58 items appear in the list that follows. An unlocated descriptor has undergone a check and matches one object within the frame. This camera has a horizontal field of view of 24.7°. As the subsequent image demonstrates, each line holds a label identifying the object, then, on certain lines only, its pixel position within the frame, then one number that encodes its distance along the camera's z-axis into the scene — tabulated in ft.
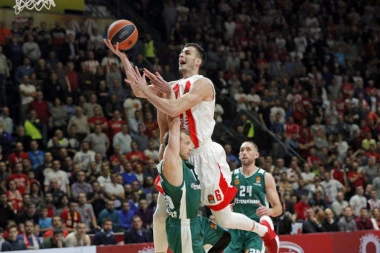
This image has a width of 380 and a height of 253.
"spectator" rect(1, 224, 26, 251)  44.75
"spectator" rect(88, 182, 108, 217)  52.60
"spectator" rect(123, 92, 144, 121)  61.67
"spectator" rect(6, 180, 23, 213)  50.03
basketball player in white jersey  29.99
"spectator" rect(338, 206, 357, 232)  57.88
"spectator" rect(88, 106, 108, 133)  59.26
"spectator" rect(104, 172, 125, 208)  53.78
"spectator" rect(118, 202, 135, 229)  52.70
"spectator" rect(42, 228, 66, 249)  46.47
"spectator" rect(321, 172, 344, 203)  63.10
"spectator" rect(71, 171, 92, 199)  53.01
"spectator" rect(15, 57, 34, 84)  59.16
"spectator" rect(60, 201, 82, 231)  50.01
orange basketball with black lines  29.94
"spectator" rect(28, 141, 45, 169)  54.54
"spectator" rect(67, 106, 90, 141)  58.34
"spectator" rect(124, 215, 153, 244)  49.24
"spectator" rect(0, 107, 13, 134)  56.29
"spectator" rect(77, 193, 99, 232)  51.16
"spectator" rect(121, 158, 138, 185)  56.24
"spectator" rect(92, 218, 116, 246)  48.16
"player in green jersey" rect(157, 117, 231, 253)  28.19
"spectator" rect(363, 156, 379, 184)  67.15
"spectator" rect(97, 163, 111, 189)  54.47
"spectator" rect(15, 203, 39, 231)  48.88
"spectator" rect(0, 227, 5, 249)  44.97
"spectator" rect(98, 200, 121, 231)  51.85
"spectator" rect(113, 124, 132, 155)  59.16
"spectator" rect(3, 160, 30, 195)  51.57
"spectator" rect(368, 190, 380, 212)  62.03
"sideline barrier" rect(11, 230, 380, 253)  43.75
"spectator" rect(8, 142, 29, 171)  53.31
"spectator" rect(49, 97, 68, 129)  58.44
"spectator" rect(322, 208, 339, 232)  57.16
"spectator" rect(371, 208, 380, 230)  58.90
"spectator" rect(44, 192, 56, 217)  50.64
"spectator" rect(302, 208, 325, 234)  55.67
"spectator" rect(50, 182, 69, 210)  51.11
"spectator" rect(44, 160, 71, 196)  52.95
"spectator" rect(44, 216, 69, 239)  47.75
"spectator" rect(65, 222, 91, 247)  47.01
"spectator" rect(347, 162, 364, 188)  65.98
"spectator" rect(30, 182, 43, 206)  50.93
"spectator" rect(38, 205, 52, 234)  49.34
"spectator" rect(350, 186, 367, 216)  61.77
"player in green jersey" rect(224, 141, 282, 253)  35.78
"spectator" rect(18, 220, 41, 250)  46.47
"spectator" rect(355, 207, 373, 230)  58.59
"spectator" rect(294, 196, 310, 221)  58.03
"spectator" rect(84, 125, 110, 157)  57.98
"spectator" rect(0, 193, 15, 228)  49.08
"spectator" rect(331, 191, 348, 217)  60.64
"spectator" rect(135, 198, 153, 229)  52.44
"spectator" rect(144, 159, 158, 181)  57.72
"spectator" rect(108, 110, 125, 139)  59.93
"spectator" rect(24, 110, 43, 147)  56.70
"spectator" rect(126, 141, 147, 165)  58.14
